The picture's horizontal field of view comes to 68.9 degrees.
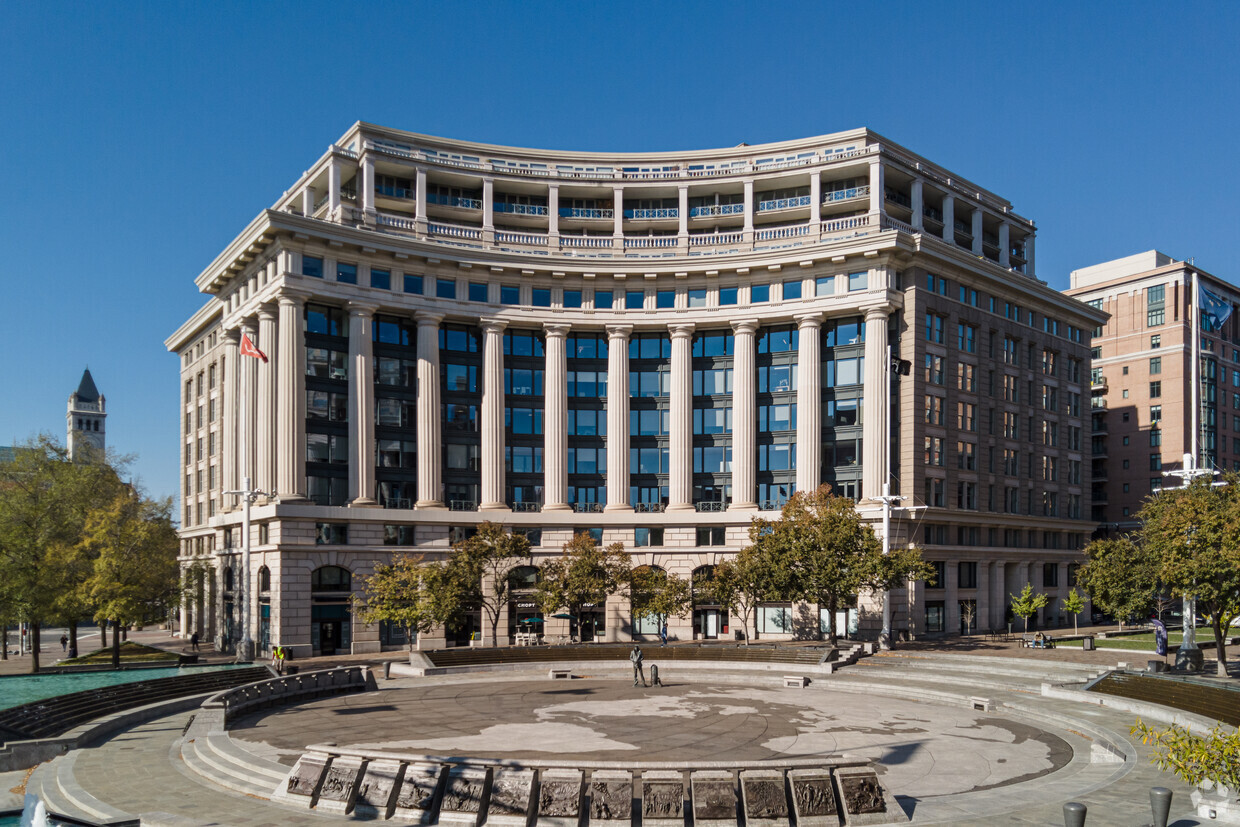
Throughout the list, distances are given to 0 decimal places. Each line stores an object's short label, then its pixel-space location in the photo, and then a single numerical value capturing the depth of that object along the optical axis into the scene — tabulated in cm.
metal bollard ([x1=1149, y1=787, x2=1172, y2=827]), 1700
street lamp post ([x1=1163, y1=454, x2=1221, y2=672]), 4203
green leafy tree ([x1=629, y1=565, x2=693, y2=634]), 6106
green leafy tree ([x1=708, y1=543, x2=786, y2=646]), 5759
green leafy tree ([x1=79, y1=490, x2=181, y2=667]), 5666
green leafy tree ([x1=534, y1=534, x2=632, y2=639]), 6091
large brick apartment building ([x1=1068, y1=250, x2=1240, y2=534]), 10306
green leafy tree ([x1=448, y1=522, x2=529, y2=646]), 5906
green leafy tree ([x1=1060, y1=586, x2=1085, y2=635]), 6925
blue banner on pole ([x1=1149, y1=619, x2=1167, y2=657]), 4666
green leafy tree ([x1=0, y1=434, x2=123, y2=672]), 5606
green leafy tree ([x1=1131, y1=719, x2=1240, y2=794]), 1700
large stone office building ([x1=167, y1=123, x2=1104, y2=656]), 6650
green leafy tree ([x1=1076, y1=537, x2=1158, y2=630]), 5531
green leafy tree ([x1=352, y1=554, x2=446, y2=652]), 5591
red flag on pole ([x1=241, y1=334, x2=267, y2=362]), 6283
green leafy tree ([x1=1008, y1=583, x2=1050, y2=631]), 6431
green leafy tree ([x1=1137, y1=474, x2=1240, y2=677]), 3894
